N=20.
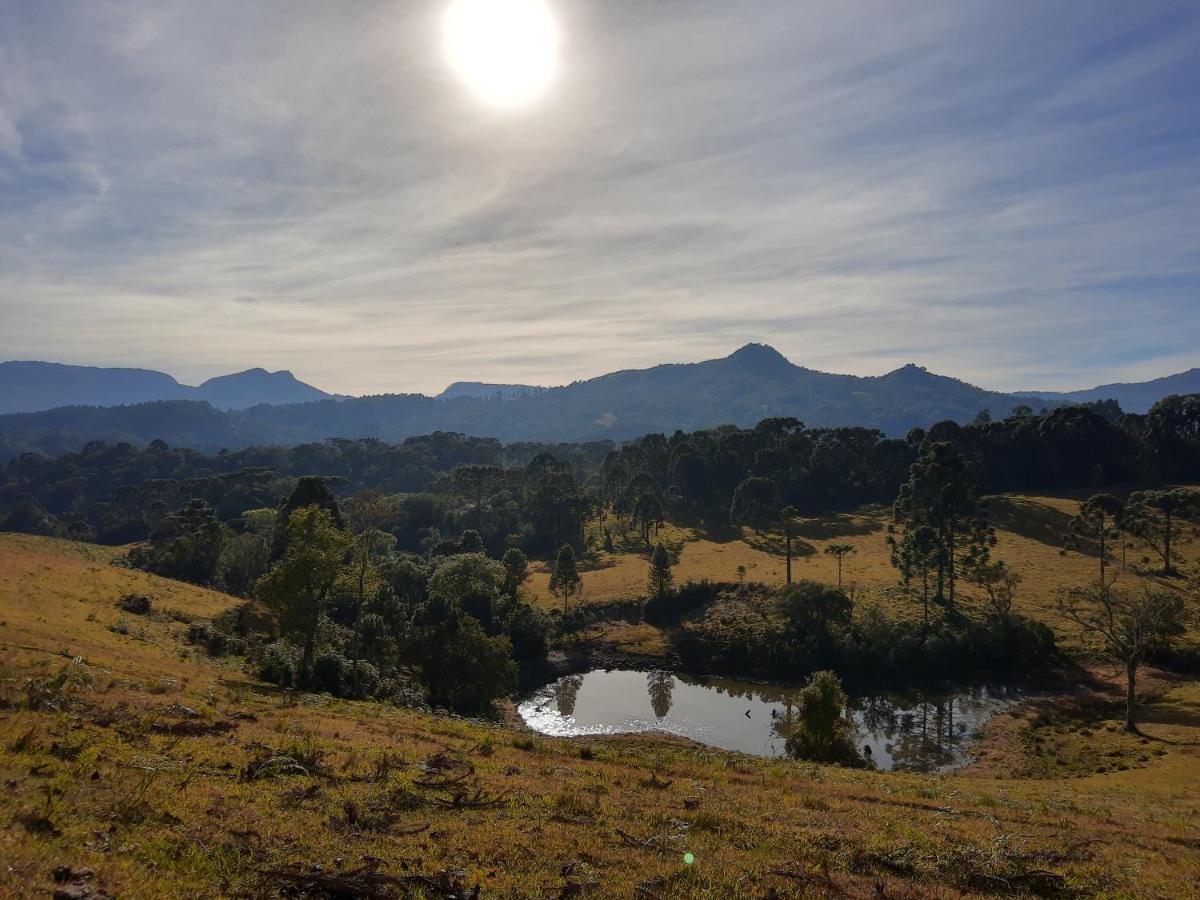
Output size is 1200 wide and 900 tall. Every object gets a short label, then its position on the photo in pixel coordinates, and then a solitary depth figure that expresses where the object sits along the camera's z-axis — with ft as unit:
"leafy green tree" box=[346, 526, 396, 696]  130.82
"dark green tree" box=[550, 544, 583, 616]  254.27
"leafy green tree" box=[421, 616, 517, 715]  157.07
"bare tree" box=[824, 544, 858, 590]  250.78
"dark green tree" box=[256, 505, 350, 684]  124.88
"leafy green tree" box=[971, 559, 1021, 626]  208.13
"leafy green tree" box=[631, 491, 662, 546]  368.07
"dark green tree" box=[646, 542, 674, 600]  258.16
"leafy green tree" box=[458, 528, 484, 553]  320.29
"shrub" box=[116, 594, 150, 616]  143.33
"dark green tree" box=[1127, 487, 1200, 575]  250.16
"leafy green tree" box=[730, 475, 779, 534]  371.97
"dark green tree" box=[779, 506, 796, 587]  260.21
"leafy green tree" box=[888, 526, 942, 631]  229.45
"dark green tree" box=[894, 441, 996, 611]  233.14
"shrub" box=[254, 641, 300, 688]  118.83
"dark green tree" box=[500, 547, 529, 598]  255.09
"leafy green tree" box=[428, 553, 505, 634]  221.05
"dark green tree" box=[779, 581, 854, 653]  208.85
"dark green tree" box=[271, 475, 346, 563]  239.71
